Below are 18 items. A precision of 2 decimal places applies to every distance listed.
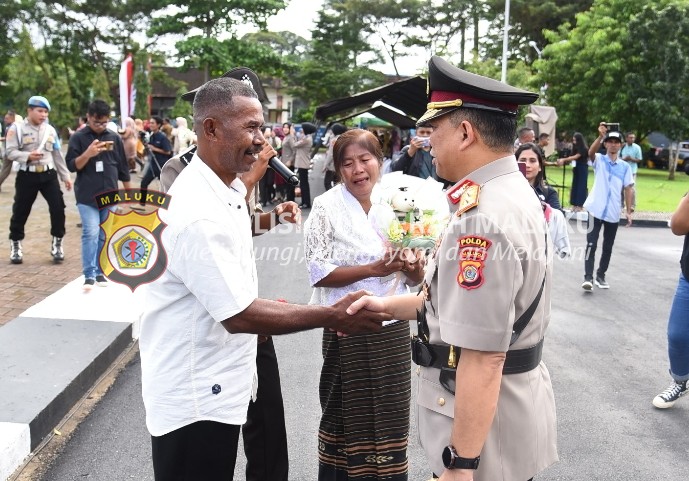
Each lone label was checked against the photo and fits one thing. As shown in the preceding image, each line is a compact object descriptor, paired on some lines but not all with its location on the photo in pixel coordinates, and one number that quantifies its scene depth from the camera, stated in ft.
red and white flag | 43.32
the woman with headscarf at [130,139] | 35.94
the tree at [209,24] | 81.61
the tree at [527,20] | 122.93
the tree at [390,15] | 138.92
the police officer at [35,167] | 26.45
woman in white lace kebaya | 10.80
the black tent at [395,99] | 34.99
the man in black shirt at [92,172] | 23.32
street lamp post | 75.20
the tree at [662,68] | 88.79
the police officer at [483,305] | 6.37
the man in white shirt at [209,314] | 7.28
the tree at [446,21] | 132.57
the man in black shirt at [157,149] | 45.37
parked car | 116.16
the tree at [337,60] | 139.44
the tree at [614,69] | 90.02
